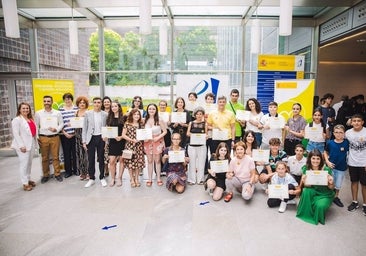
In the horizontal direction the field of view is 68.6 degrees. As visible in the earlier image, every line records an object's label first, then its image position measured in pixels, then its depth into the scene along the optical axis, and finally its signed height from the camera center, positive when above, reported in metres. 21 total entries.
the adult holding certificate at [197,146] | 4.84 -0.98
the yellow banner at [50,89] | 6.05 +0.09
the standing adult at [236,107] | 5.25 -0.27
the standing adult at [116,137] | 4.77 -0.78
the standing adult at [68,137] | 5.18 -0.86
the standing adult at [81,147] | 5.09 -1.05
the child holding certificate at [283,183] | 3.94 -1.35
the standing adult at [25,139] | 4.67 -0.80
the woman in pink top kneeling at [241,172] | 4.27 -1.28
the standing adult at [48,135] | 4.96 -0.79
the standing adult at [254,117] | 5.06 -0.45
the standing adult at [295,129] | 4.78 -0.64
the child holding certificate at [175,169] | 4.58 -1.36
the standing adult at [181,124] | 5.05 -0.60
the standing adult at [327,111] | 5.68 -0.38
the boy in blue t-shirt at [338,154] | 3.86 -0.88
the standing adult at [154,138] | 4.84 -0.81
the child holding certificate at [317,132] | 4.54 -0.65
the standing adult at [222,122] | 4.88 -0.52
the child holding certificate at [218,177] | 4.32 -1.38
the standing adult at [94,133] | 4.84 -0.72
